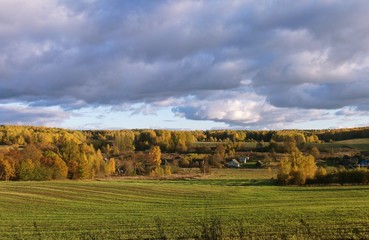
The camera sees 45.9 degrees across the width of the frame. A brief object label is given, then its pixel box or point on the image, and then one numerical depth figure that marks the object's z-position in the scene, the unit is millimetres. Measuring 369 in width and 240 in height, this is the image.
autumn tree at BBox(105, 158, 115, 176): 132488
